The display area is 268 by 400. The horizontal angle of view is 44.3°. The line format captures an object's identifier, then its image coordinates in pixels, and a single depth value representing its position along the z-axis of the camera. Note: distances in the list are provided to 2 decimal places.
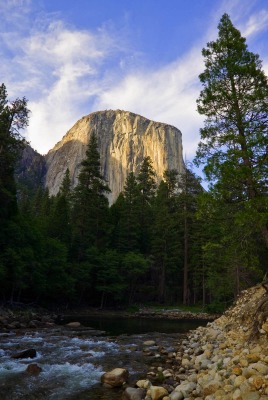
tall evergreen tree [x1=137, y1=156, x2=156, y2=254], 49.50
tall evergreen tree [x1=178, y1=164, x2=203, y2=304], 46.34
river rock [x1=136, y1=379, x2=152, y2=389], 9.19
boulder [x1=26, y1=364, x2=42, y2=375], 10.54
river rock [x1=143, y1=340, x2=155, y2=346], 16.18
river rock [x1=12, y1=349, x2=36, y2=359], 12.21
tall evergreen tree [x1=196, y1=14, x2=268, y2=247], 10.73
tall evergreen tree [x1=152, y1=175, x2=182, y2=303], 45.50
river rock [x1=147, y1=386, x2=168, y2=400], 8.24
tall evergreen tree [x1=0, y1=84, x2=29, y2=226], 24.42
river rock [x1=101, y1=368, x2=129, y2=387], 9.70
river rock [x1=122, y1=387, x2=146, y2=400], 8.41
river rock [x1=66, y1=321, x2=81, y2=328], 22.55
